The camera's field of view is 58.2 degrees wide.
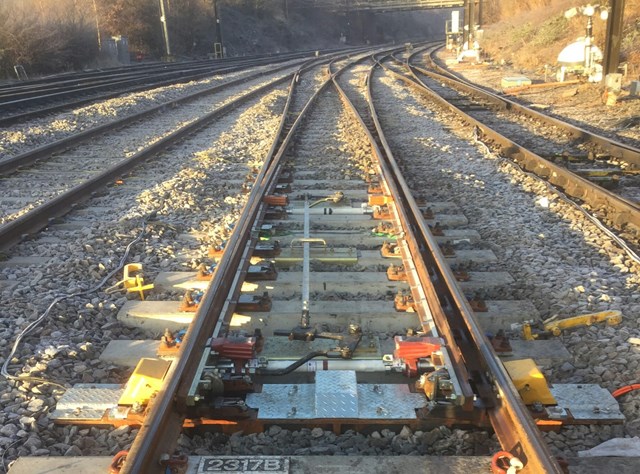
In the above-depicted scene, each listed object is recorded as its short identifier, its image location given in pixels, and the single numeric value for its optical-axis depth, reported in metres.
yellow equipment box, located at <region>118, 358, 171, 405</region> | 2.64
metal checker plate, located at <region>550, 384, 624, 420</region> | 2.71
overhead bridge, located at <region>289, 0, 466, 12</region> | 75.56
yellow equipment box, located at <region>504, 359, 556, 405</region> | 2.71
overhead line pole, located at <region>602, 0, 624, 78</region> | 13.72
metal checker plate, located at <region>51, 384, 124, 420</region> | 2.71
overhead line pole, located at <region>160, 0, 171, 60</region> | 35.35
